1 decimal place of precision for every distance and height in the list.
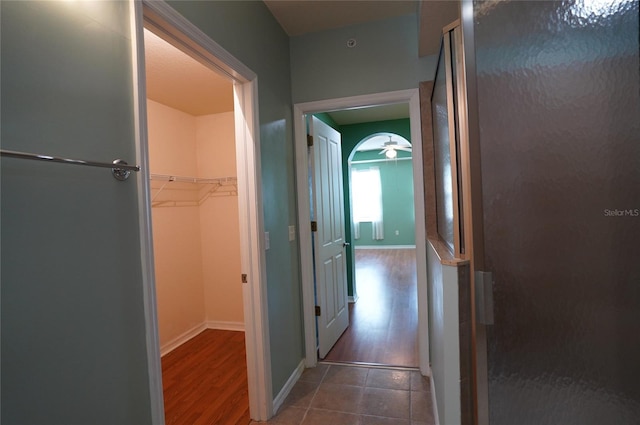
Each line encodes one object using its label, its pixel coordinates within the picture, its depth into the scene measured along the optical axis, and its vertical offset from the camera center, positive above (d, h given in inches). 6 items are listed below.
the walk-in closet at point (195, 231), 91.8 -6.6
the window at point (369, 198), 345.1 +13.1
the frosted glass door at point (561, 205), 36.9 -0.7
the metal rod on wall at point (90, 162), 26.4 +6.3
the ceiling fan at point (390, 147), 225.9 +48.5
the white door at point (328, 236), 103.1 -9.8
